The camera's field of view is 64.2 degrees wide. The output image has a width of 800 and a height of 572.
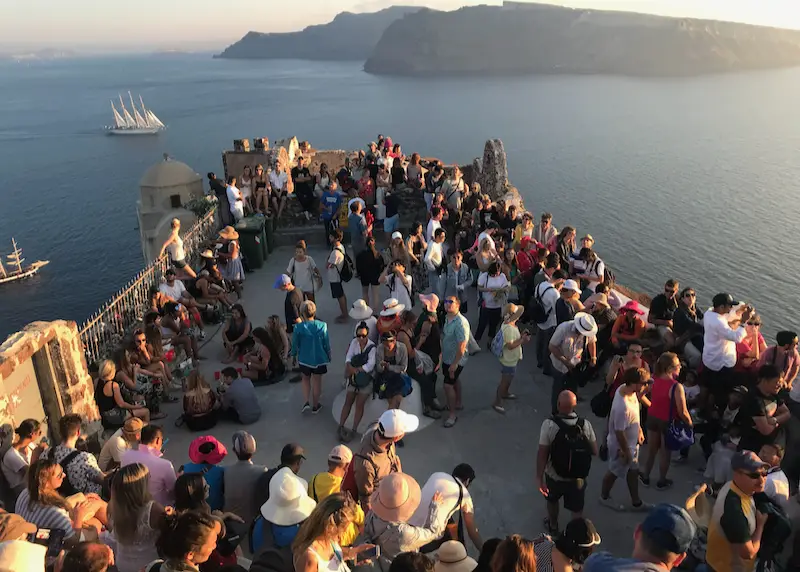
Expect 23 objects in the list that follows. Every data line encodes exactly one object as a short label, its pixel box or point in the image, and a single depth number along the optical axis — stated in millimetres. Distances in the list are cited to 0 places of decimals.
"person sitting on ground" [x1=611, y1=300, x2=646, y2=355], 7977
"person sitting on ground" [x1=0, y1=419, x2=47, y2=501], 5887
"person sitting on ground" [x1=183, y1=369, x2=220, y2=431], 7988
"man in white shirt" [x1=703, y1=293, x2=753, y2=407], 6973
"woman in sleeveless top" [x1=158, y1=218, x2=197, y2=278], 11102
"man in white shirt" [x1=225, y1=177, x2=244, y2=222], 13539
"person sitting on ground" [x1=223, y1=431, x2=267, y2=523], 5391
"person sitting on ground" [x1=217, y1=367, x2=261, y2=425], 8164
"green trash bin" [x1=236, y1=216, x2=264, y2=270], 13469
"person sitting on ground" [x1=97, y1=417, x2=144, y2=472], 6137
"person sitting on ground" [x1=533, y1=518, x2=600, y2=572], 4047
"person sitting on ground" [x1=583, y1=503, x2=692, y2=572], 3684
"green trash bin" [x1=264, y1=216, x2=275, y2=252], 14586
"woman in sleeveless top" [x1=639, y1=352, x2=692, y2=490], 6195
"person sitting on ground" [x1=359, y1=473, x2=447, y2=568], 4598
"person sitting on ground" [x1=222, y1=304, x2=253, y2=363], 9688
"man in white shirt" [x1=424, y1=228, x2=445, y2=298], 10328
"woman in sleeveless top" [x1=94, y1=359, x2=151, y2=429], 7816
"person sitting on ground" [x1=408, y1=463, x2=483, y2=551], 4844
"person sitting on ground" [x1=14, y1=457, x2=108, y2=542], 4973
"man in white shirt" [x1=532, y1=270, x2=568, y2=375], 8500
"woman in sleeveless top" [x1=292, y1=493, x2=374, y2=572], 3988
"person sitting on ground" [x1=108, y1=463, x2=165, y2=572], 4695
